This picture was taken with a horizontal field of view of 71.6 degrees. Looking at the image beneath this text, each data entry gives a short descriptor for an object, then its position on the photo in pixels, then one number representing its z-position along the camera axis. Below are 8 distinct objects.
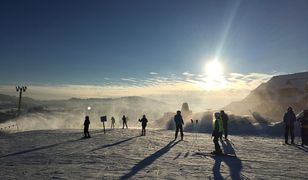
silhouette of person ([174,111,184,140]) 15.72
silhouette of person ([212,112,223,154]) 10.29
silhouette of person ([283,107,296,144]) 14.63
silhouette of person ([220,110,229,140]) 16.01
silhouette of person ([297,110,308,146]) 13.94
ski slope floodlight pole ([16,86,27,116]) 42.04
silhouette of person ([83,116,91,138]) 16.80
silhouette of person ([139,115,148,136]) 18.51
